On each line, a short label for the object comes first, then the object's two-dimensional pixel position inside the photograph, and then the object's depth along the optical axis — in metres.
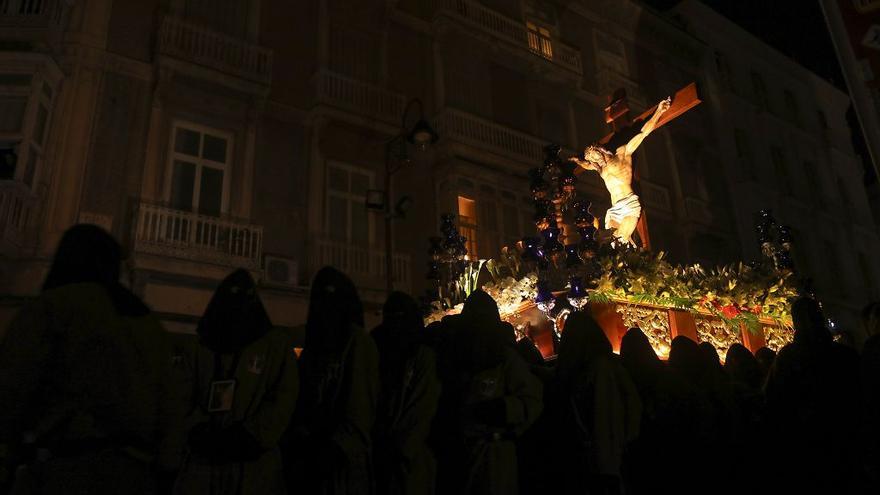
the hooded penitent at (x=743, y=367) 5.79
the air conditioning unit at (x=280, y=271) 12.10
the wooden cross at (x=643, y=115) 8.77
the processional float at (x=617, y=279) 6.43
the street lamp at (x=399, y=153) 10.46
